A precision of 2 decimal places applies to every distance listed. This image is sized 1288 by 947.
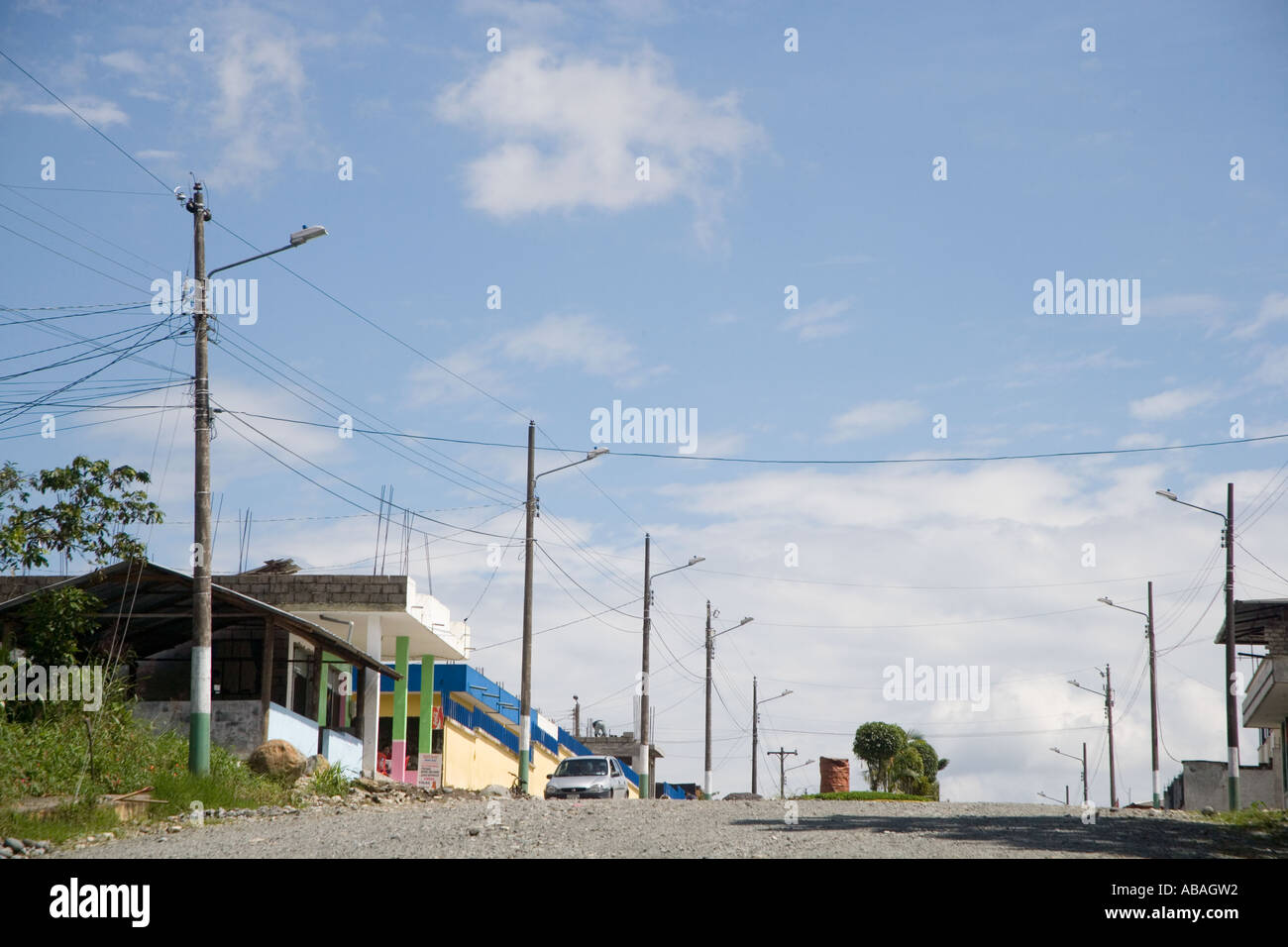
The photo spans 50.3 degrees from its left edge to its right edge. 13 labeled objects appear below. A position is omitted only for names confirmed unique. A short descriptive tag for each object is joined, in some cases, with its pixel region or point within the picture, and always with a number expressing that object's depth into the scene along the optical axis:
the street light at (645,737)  47.12
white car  33.75
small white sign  31.80
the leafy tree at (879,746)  62.44
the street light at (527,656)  36.38
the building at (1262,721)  44.16
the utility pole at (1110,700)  69.19
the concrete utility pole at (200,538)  22.61
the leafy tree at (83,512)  26.09
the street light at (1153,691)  52.88
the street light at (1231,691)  38.31
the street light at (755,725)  71.81
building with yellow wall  43.06
